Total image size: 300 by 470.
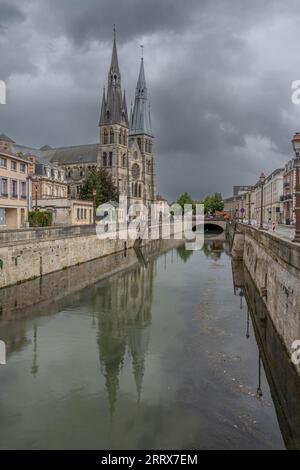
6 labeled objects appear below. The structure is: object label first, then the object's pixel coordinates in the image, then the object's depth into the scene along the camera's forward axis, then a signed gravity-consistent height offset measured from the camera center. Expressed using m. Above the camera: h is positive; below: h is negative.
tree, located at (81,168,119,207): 70.44 +5.89
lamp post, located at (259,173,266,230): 31.45 +3.35
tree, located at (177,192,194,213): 160.75 +8.23
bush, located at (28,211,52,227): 43.16 +0.15
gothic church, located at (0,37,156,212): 104.69 +18.17
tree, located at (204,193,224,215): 164.00 +6.06
